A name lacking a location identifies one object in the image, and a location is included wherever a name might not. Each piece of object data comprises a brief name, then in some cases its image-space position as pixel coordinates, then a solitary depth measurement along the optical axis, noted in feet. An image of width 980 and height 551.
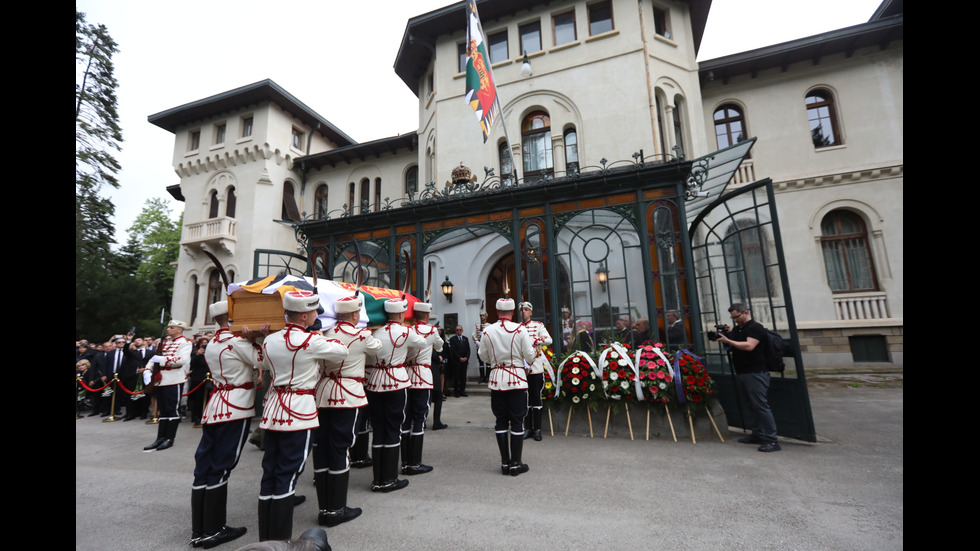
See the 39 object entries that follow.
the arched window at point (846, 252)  43.32
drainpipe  40.42
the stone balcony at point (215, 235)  58.65
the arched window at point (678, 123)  44.87
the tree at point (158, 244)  86.28
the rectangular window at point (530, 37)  47.57
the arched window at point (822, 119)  46.60
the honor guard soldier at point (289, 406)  10.98
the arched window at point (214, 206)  63.52
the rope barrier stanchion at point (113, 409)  33.35
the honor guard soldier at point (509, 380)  16.48
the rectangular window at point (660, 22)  46.38
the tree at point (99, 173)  57.16
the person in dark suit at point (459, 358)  37.04
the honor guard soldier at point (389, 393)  15.06
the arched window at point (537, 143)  45.27
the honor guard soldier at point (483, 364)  42.01
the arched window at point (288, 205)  62.03
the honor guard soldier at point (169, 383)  23.30
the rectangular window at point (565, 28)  46.34
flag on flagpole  34.88
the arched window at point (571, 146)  44.14
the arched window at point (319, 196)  65.31
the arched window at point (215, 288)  61.05
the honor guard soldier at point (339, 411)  12.53
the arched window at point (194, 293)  62.13
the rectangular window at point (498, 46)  48.68
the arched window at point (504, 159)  45.35
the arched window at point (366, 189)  63.41
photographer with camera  19.21
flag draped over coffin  13.34
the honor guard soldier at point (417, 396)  16.94
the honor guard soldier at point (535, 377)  21.81
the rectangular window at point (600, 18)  45.09
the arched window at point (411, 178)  60.39
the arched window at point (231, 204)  62.43
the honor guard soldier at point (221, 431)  11.64
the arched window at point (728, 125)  49.08
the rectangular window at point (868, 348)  40.98
